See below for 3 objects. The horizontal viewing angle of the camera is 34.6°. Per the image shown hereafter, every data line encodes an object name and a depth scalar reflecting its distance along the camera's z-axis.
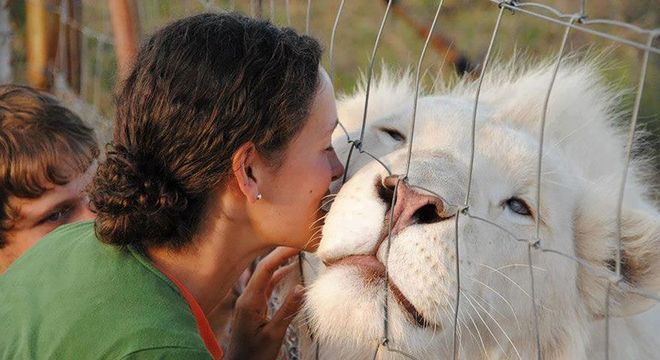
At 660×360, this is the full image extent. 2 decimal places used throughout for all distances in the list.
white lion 2.52
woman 2.48
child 3.54
